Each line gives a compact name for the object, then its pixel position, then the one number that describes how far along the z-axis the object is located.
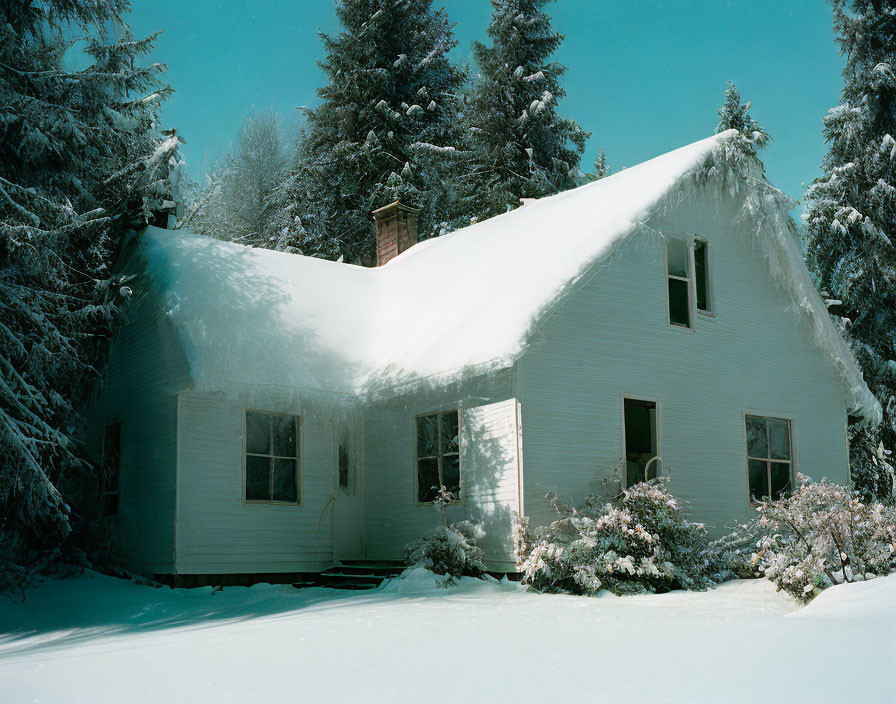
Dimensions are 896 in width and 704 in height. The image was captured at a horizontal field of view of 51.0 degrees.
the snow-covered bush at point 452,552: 12.02
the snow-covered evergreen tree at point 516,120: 29.80
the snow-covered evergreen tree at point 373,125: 29.94
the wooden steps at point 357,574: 13.00
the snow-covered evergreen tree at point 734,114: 28.82
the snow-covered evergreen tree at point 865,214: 22.89
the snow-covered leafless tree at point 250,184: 33.12
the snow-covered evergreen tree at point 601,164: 43.34
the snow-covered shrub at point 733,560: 12.45
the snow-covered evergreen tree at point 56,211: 11.98
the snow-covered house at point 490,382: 12.76
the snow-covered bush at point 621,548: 11.34
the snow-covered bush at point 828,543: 10.21
